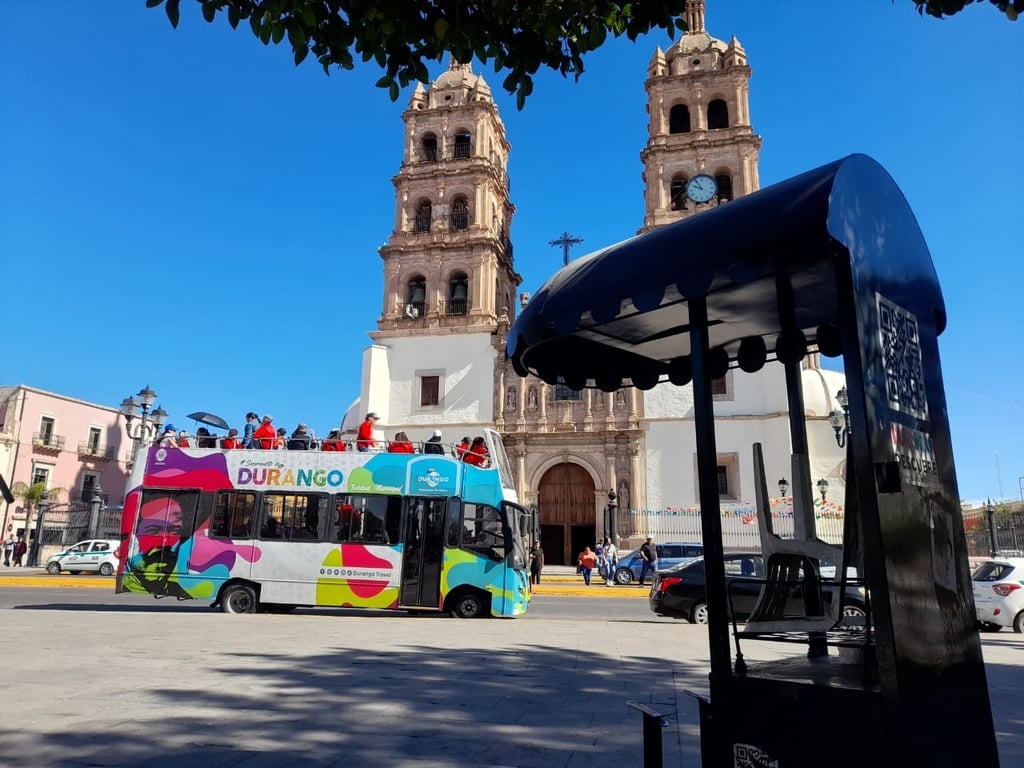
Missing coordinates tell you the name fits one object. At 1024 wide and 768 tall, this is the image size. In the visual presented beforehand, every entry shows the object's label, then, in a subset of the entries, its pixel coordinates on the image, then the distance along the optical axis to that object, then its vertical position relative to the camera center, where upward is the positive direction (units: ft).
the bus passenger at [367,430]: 50.80 +7.53
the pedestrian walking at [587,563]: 72.44 -3.16
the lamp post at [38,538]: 97.25 -0.53
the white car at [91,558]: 81.51 -2.77
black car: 41.42 -3.53
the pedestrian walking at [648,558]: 68.85 -2.56
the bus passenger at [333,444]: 45.47 +5.80
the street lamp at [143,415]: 63.16 +11.03
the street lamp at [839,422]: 59.31 +9.60
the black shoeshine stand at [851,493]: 8.78 +0.56
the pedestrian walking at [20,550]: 98.68 -2.22
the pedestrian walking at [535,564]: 74.28 -3.30
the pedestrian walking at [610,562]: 77.51 -3.26
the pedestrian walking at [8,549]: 102.01 -2.23
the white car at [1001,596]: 40.06 -3.72
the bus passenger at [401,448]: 45.37 +5.49
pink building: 123.24 +16.39
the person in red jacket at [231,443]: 45.37 +5.84
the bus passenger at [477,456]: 45.96 +5.03
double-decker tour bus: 42.27 -0.01
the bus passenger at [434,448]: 44.87 +5.46
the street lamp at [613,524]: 89.20 +1.08
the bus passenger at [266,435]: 45.50 +6.58
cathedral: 95.50 +27.27
